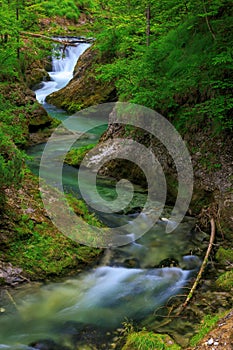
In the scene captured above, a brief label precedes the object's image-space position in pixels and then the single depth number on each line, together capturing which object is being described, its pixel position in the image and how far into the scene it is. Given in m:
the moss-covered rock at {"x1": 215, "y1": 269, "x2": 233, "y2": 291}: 5.54
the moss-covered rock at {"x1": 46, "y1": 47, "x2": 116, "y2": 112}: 19.45
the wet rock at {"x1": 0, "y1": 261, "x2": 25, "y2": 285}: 5.57
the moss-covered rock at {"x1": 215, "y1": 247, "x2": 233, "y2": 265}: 6.27
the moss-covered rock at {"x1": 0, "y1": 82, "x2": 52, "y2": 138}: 13.99
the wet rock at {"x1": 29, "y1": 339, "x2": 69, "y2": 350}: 4.52
